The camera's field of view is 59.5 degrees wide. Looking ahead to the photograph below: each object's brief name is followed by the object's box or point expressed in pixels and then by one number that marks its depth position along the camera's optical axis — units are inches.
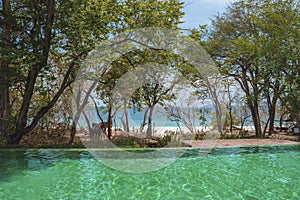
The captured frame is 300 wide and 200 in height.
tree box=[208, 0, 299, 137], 330.6
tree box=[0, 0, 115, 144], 268.4
